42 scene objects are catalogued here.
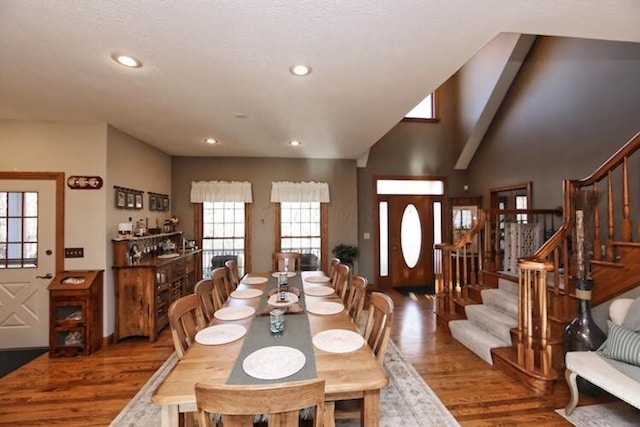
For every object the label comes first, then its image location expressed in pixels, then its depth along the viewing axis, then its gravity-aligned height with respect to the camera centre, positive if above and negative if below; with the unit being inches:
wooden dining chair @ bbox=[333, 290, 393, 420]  66.0 -28.8
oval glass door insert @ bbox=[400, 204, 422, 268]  251.0 -13.2
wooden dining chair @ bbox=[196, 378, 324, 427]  38.7 -23.9
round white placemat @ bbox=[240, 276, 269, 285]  130.3 -27.3
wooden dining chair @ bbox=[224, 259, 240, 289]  143.6 -26.4
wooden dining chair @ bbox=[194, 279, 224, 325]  94.0 -27.0
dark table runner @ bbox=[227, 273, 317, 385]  53.5 -28.4
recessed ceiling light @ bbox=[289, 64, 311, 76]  88.2 +46.7
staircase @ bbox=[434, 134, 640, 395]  96.7 -30.6
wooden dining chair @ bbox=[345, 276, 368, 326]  96.9 -26.9
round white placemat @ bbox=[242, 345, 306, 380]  54.3 -28.3
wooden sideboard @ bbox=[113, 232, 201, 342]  142.6 -35.2
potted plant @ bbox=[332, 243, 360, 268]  224.2 -25.2
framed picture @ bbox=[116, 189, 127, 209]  146.6 +11.7
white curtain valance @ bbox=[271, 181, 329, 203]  222.4 +22.0
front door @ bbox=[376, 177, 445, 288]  249.1 -10.3
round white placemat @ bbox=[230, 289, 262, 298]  108.0 -27.6
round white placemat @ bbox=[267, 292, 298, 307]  93.9 -26.7
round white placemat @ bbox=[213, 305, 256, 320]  85.1 -27.8
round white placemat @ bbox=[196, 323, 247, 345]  69.1 -28.2
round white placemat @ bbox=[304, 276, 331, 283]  128.2 -26.4
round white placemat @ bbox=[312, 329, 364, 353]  64.6 -28.1
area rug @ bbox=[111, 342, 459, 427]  84.4 -58.3
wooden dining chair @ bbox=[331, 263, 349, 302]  118.1 -25.2
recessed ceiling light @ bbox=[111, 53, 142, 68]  83.0 +47.2
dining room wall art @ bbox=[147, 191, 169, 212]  183.8 +13.1
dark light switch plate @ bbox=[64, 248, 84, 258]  136.1 -14.0
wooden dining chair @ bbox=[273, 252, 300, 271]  171.2 -23.0
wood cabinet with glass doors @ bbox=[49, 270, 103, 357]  126.6 -41.8
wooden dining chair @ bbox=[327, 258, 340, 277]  136.9 -22.0
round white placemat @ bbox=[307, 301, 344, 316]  88.7 -27.5
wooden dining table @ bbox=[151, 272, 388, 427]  50.9 -29.0
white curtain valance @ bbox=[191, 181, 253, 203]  216.1 +22.5
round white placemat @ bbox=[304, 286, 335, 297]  107.8 -27.0
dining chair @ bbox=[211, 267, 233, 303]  115.3 -25.6
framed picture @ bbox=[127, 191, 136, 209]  155.9 +11.7
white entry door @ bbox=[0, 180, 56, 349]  134.4 -13.7
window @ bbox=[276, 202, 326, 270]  227.9 -5.2
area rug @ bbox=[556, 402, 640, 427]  83.0 -58.1
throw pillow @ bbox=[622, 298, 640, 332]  81.9 -28.4
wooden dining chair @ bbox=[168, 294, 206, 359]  68.9 -25.8
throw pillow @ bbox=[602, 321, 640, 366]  78.6 -35.4
